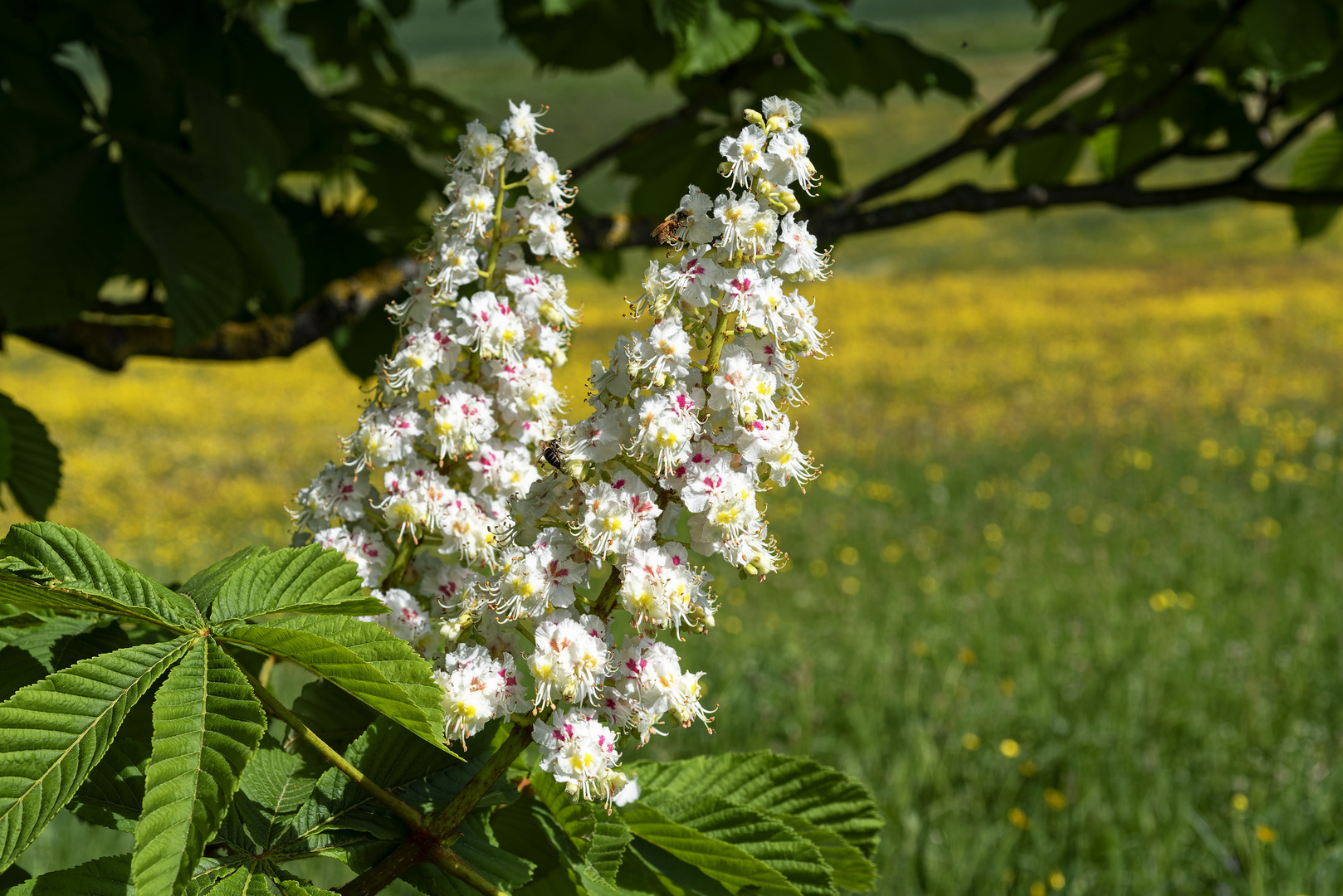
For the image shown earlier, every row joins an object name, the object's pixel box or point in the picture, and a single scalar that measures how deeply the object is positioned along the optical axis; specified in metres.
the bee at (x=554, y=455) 0.86
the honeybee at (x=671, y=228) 0.85
